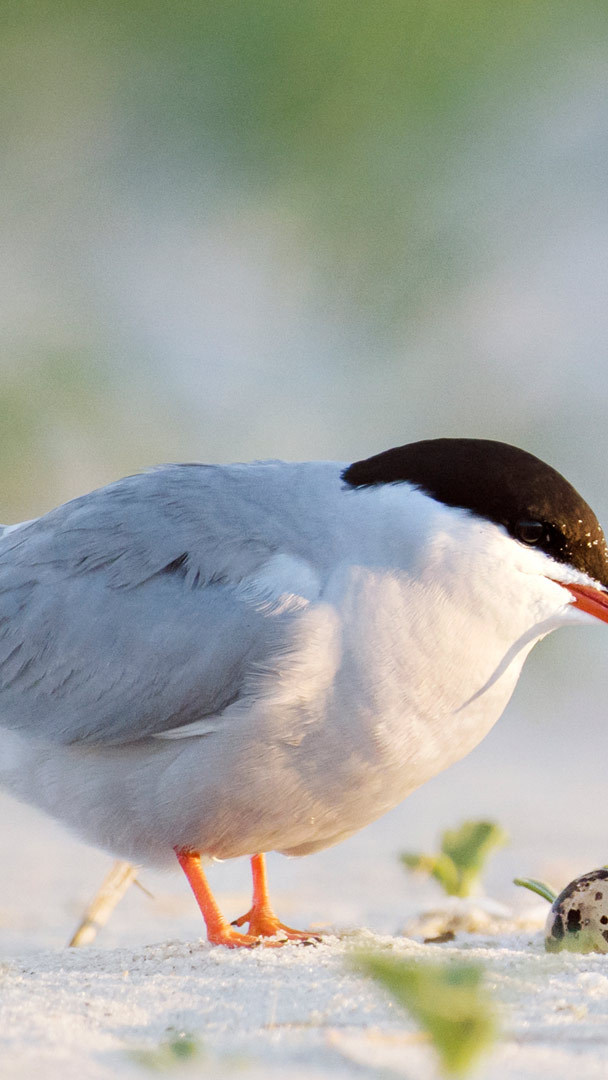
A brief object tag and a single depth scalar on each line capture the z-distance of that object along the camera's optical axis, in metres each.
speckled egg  5.51
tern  5.67
